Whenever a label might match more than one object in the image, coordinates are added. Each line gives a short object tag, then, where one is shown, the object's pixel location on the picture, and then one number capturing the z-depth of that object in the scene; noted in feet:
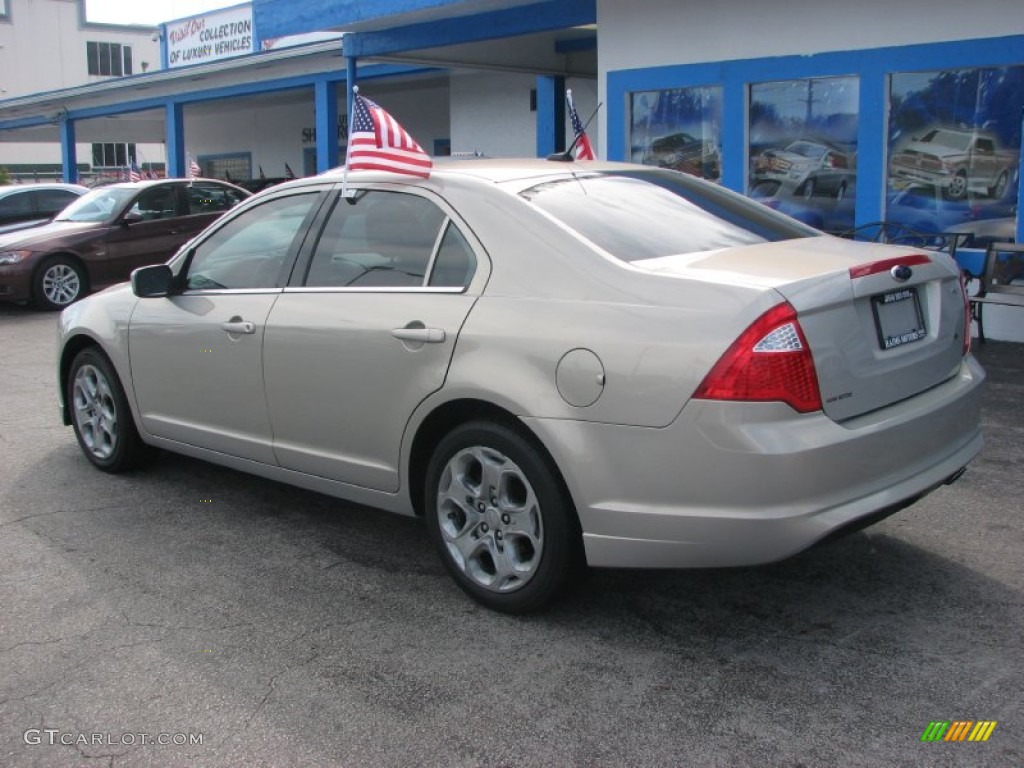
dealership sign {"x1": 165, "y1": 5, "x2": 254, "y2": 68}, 71.82
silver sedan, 10.90
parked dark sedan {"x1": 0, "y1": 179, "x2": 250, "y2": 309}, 43.45
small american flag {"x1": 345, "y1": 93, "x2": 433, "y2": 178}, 14.51
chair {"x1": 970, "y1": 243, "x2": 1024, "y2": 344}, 27.53
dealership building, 29.14
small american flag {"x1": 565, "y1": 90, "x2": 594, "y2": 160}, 19.77
